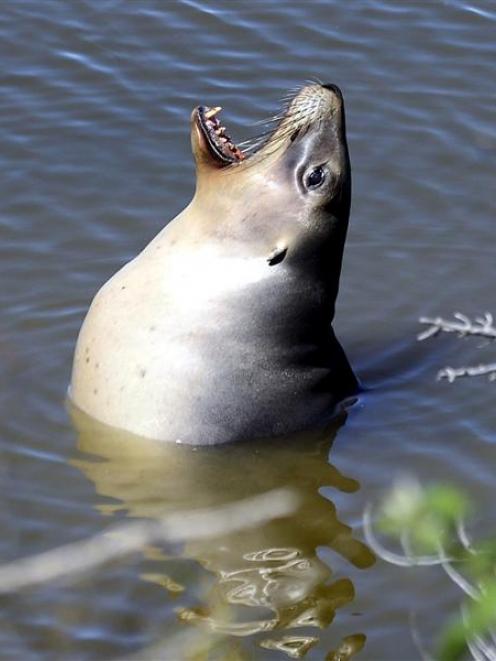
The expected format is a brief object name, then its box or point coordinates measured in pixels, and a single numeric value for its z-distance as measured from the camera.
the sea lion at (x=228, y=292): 13.40
